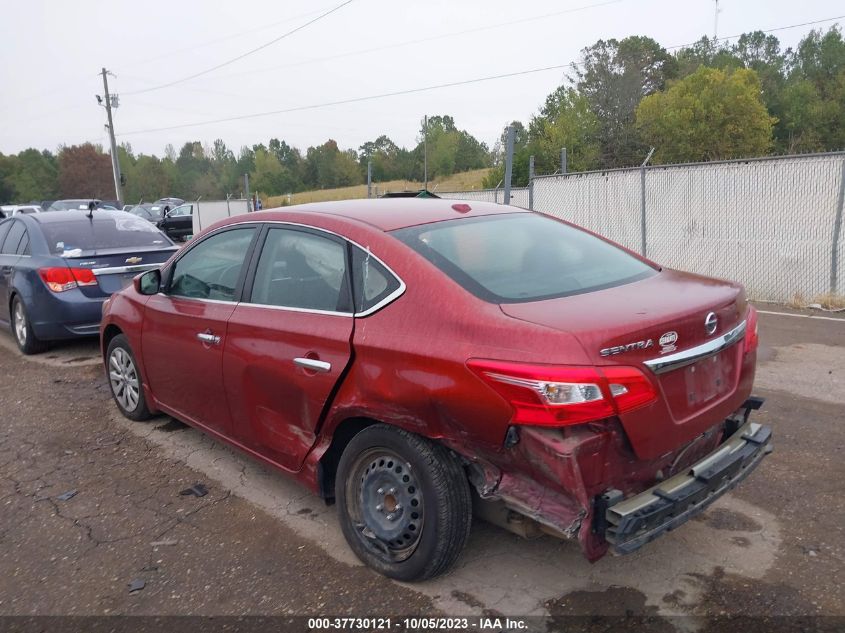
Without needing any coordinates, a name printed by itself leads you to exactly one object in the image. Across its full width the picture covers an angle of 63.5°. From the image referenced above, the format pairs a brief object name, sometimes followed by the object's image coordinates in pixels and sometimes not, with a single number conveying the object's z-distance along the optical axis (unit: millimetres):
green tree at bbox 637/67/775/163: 46312
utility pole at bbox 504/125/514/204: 10812
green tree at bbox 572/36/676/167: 48438
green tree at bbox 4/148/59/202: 84938
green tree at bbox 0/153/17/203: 85875
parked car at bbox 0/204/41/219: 30612
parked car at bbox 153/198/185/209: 34625
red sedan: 2426
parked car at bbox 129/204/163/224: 28420
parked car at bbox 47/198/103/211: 28247
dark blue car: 6820
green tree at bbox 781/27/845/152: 53250
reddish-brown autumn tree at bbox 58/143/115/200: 83875
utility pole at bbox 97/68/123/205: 42562
